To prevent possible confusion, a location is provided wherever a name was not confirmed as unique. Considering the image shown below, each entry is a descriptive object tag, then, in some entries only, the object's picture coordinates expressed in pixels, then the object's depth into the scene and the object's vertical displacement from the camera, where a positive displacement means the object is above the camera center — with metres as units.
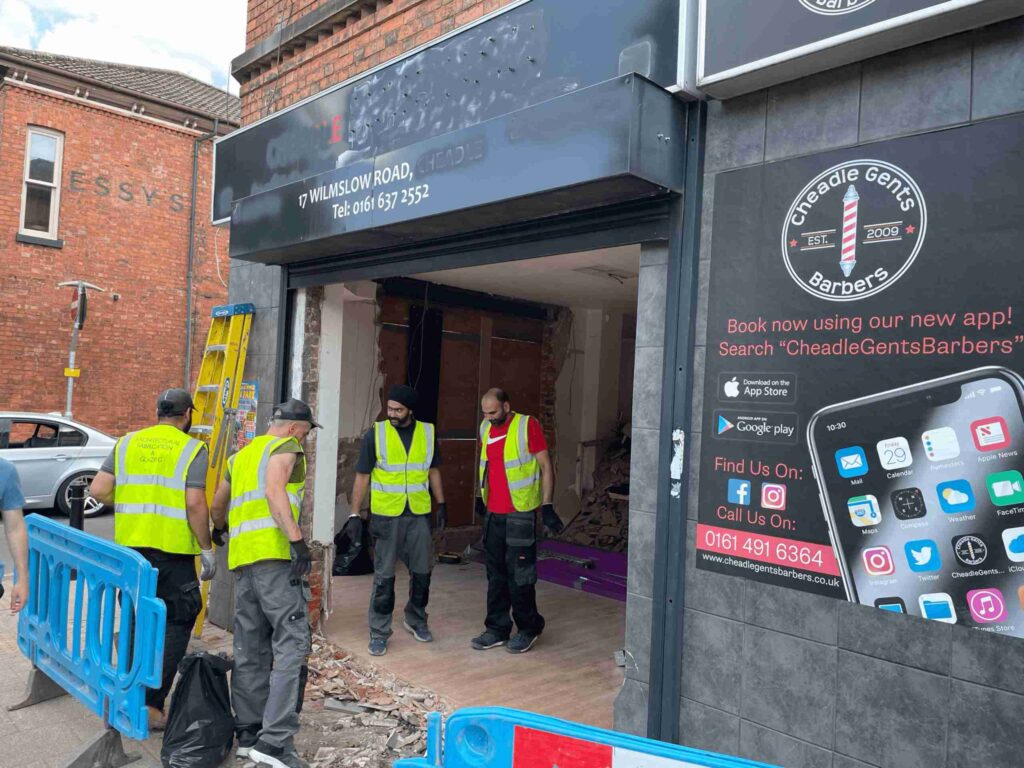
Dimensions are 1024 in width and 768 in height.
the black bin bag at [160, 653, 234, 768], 3.65 -1.68
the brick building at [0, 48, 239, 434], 14.52 +2.99
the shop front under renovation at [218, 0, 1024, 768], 2.53 +0.43
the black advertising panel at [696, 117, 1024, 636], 2.48 +0.14
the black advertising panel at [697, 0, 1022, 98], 2.52 +1.39
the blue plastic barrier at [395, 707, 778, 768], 1.75 -0.86
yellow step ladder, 5.97 -0.04
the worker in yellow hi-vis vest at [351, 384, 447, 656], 5.59 -0.82
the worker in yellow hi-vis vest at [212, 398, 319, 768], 3.89 -1.02
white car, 10.73 -1.22
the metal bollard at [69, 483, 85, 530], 7.33 -1.33
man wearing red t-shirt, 5.53 -0.92
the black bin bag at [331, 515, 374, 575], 7.45 -1.74
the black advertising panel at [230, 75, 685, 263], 3.24 +1.14
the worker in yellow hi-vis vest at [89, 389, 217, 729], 4.12 -0.73
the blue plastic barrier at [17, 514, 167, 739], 3.40 -1.25
